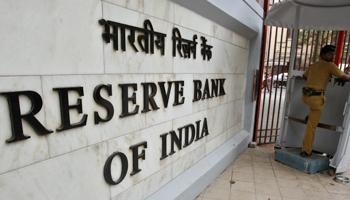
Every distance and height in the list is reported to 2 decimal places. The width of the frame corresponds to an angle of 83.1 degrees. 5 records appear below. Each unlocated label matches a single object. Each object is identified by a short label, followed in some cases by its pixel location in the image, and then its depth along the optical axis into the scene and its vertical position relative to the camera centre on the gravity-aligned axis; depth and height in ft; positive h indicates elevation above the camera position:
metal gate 14.74 +1.23
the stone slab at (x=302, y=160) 12.03 -5.35
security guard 11.30 -0.56
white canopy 13.01 +4.32
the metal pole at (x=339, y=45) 14.65 +2.29
